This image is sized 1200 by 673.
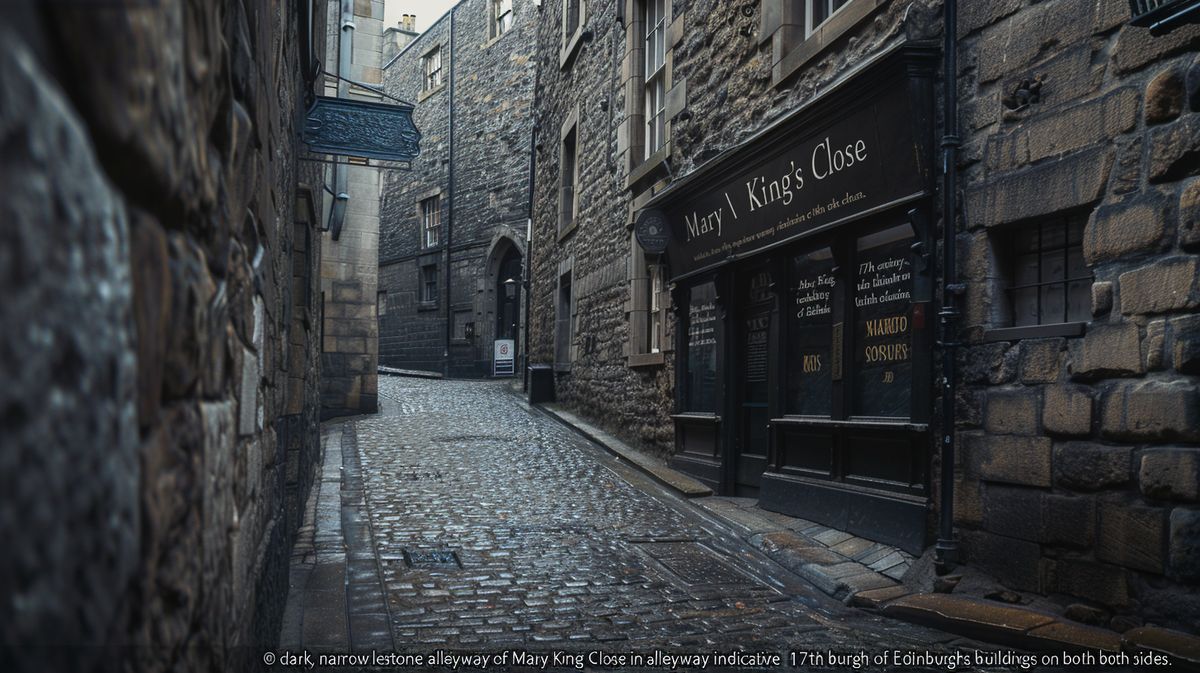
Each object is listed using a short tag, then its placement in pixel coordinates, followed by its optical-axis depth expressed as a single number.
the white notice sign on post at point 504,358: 23.12
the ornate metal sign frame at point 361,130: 6.60
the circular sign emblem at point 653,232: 9.90
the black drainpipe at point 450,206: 25.53
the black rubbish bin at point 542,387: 15.73
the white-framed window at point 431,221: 26.58
